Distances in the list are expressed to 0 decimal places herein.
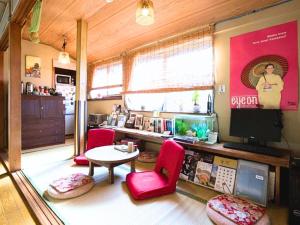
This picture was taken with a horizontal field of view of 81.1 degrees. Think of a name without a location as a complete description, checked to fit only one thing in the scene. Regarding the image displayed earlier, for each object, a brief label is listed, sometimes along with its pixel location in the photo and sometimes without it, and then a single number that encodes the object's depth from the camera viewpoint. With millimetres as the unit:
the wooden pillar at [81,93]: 3541
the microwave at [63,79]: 5263
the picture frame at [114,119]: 4441
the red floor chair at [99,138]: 3279
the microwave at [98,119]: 4977
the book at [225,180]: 2232
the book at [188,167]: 2625
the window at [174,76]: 3047
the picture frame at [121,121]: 4242
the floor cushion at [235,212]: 1640
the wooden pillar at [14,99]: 2889
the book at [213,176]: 2377
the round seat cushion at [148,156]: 3410
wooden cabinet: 4129
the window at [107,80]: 4765
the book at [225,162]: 2304
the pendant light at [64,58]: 3725
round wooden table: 2305
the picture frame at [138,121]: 3974
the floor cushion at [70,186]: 2080
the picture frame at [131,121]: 4098
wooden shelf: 1922
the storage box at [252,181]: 2014
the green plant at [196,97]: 3203
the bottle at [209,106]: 2964
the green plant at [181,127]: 3119
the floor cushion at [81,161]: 3089
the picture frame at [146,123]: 3790
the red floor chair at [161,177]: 2092
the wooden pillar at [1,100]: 4320
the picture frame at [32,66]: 4629
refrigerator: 5453
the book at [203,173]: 2450
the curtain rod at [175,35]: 2937
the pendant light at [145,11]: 1794
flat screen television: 2229
